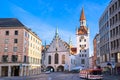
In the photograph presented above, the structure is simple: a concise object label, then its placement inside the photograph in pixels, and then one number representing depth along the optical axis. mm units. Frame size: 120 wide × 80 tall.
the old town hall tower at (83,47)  59795
